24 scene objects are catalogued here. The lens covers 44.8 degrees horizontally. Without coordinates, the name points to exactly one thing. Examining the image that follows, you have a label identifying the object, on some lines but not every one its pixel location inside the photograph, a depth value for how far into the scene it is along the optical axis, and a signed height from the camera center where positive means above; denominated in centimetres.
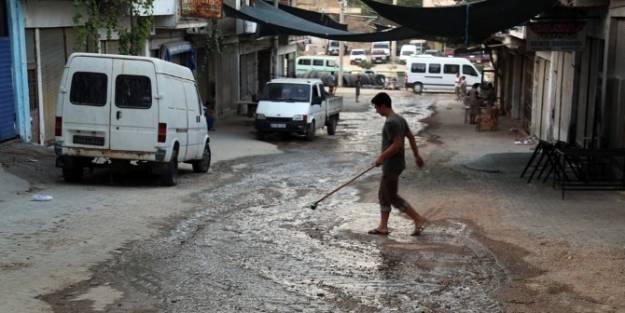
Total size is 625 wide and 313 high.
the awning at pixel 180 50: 2330 +28
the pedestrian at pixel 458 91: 4392 -184
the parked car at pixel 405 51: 8152 +101
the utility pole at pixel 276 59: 4081 +4
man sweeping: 923 -123
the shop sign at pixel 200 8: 2248 +154
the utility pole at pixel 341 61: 5481 -7
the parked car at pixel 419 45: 8431 +180
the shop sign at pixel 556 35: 1534 +52
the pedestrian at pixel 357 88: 4462 -167
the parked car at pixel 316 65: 5684 -38
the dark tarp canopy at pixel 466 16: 1347 +82
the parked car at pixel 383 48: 8432 +140
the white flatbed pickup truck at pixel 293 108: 2377 -153
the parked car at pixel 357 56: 7894 +44
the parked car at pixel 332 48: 8499 +135
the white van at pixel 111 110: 1230 -83
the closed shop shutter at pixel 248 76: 3589 -83
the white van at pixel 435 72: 5050 -76
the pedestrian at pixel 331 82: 4194 -139
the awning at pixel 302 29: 1900 +87
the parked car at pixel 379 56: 8218 +46
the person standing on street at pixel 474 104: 3122 -177
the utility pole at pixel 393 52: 8480 +90
